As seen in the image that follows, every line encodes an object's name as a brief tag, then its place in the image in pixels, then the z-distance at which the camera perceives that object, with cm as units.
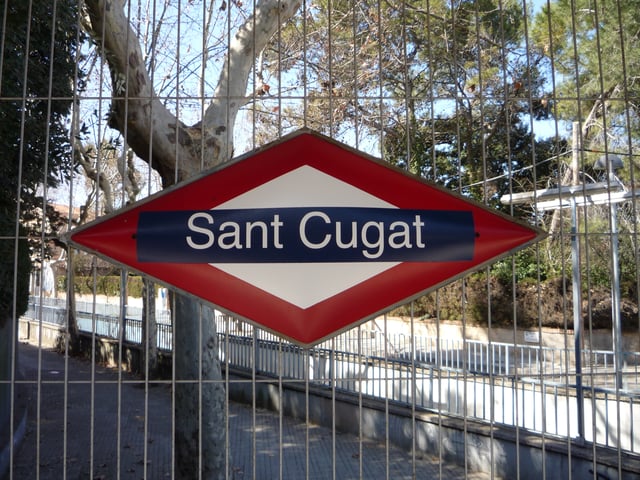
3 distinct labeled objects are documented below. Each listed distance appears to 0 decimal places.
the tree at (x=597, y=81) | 1298
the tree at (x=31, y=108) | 579
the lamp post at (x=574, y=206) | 568
